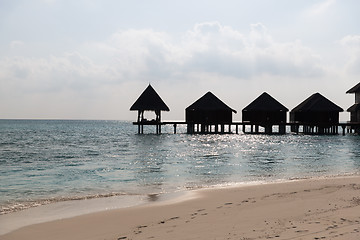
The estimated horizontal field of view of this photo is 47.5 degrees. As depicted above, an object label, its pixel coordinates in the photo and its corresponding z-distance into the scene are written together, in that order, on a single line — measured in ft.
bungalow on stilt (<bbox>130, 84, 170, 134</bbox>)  160.84
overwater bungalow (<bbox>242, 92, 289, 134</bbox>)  167.53
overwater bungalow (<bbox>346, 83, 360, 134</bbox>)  174.29
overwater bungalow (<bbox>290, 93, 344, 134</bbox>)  167.84
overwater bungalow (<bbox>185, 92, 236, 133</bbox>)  166.54
